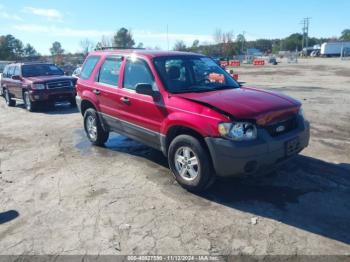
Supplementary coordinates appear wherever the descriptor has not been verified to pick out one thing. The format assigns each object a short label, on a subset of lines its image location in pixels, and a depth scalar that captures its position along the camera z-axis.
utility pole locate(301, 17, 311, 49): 105.06
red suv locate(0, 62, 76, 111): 12.67
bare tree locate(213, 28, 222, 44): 94.19
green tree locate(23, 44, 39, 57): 83.25
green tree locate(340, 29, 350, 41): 120.25
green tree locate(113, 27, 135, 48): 68.88
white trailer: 84.50
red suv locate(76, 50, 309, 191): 4.45
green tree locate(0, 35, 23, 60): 68.48
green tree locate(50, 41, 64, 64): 90.21
